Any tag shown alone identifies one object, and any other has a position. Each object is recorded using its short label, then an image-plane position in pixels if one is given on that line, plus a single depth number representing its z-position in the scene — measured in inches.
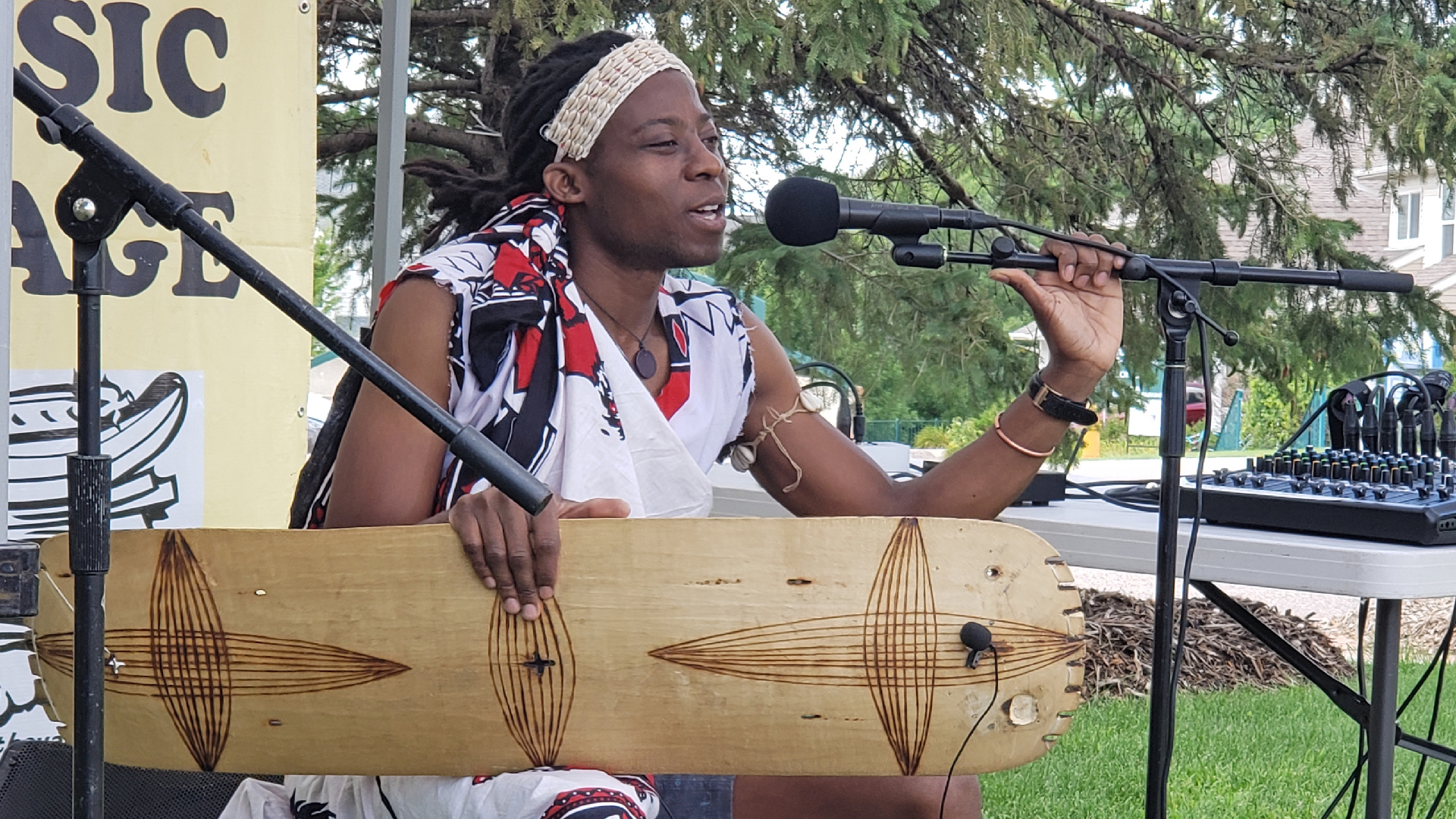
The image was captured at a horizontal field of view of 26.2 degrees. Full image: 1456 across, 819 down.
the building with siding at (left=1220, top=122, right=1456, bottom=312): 765.8
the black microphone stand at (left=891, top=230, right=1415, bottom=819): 96.3
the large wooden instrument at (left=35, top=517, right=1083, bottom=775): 91.7
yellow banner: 116.8
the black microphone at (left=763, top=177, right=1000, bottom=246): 96.3
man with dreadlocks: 93.7
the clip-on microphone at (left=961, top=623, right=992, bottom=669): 91.7
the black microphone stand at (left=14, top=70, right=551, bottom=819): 85.7
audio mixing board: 101.2
